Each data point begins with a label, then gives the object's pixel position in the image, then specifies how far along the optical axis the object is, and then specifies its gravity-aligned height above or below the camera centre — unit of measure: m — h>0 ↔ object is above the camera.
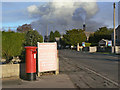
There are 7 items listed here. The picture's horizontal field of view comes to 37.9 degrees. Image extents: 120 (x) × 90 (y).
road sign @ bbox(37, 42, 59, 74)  9.45 -0.58
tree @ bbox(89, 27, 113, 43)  81.94 +4.88
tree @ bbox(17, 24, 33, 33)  41.66 +4.79
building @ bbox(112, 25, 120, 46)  64.38 +4.19
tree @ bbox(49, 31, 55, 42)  141.80 +8.05
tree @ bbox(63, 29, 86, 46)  82.81 +4.94
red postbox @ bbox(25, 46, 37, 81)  8.44 -0.80
